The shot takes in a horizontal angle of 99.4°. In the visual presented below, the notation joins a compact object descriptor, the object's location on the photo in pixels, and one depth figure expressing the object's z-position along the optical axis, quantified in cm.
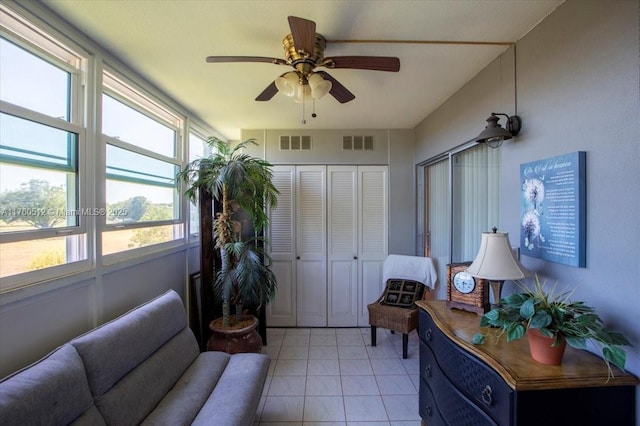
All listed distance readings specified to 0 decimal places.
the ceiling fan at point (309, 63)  146
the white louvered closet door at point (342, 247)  359
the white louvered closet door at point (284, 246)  358
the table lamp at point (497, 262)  141
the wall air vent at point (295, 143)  360
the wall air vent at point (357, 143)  361
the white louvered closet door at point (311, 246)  358
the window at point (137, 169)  193
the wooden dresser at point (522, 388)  102
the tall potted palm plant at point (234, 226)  247
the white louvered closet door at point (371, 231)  360
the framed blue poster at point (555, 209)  125
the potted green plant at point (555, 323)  100
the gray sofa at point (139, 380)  105
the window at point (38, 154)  129
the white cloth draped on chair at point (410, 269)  305
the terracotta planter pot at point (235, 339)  244
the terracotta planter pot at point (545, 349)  110
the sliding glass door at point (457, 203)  207
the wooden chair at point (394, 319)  279
